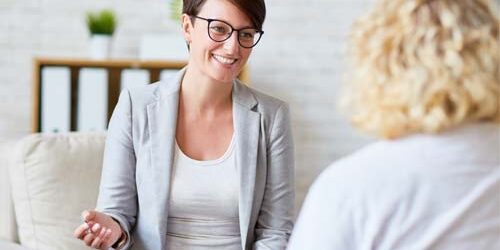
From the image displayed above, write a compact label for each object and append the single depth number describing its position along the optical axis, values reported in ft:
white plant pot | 12.23
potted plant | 12.25
